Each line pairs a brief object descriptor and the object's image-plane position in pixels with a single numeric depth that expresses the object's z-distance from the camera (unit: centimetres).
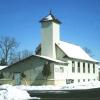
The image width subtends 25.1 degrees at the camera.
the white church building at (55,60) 3345
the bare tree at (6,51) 5839
